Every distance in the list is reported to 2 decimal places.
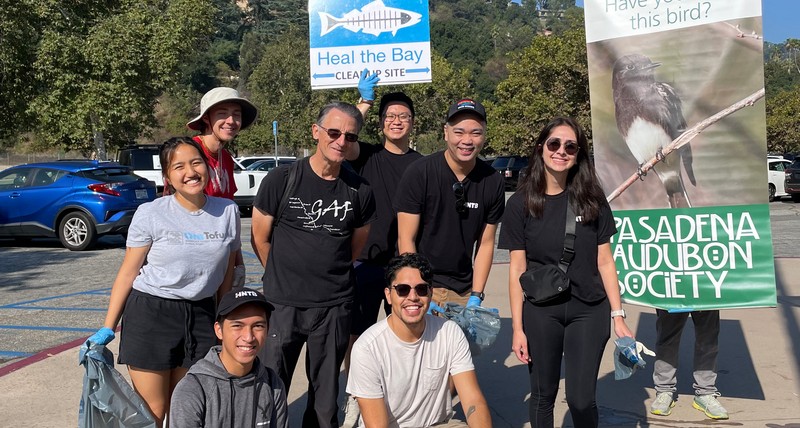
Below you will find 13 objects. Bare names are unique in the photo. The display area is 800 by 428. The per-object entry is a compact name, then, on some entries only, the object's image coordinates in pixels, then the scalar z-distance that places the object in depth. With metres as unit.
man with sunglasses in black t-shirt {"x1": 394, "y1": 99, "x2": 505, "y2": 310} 4.54
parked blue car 14.38
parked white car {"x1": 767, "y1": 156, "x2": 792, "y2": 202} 26.05
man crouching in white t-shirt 3.70
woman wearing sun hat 4.41
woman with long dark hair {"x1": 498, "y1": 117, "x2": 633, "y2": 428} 4.11
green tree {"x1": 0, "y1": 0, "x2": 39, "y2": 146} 22.88
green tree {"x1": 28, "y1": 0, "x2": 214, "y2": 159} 24.30
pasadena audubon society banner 5.30
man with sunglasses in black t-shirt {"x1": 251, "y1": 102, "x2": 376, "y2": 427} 4.23
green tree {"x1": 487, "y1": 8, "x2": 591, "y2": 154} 43.06
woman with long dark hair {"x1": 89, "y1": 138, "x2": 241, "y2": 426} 3.82
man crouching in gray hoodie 3.26
